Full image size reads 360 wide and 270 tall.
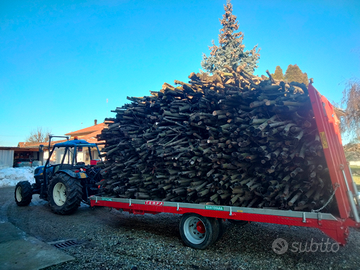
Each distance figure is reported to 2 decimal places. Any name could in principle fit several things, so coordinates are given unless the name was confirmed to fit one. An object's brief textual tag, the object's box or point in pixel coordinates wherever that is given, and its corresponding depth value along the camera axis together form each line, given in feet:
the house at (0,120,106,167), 95.30
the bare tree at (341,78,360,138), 56.75
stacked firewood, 14.90
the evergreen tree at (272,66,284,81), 82.95
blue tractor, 27.94
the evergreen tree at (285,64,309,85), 79.13
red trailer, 13.44
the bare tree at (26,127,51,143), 181.88
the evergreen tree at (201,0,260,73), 80.69
